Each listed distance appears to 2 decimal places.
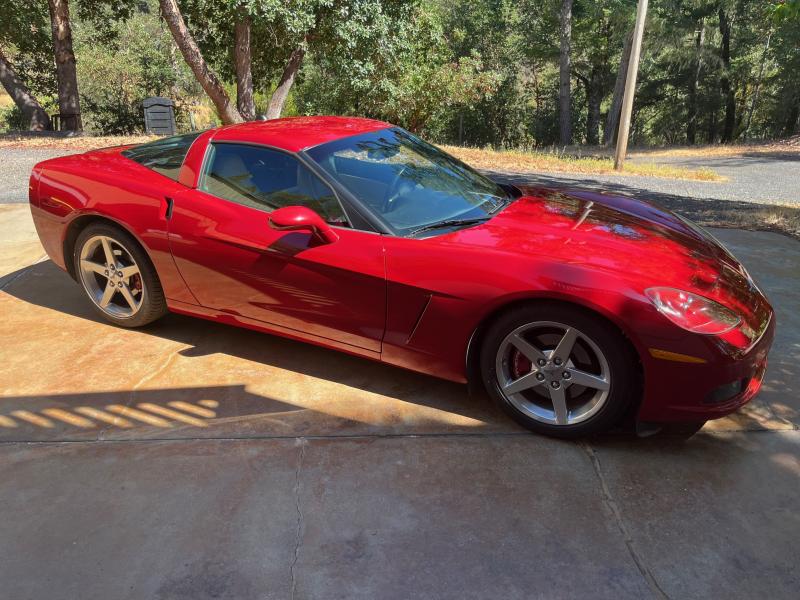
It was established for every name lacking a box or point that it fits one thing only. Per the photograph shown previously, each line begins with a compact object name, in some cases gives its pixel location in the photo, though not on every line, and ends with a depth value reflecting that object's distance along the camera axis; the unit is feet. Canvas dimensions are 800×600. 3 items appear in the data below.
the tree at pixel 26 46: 64.28
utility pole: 43.45
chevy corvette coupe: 8.73
